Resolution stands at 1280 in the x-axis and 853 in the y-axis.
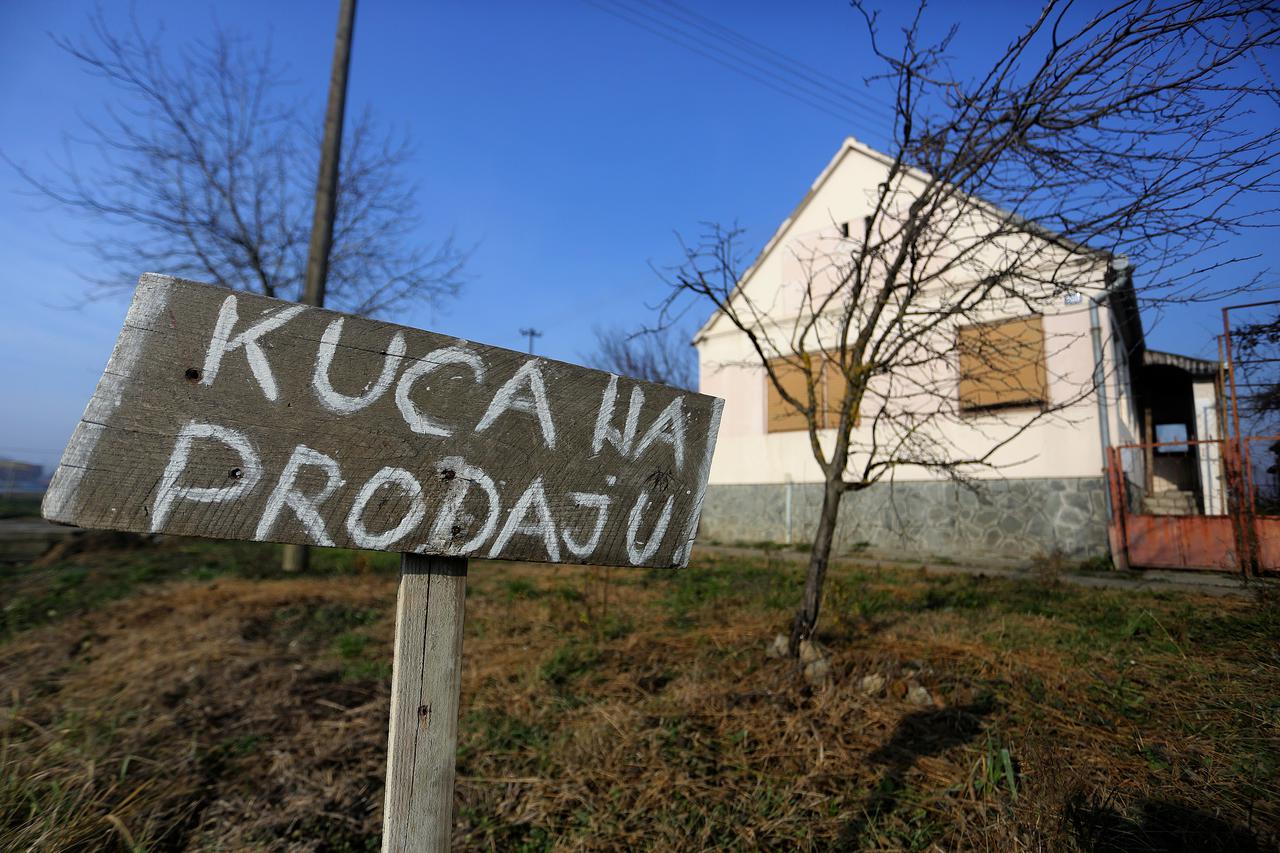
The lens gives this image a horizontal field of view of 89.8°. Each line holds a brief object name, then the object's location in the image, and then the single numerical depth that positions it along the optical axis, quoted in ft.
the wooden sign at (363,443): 3.26
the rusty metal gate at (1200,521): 12.50
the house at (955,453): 29.96
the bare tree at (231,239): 29.89
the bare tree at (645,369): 72.03
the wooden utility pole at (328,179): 25.11
